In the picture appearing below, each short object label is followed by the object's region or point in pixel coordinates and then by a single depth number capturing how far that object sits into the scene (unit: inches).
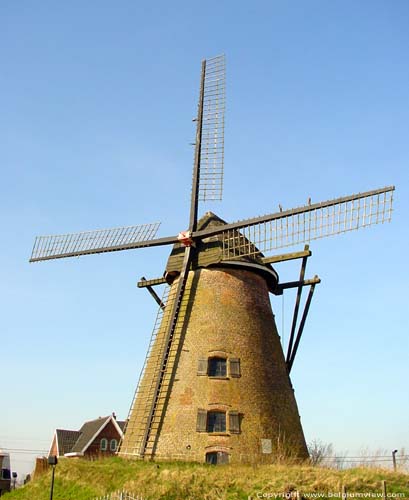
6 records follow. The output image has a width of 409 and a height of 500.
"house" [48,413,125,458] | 1421.0
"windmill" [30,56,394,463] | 665.0
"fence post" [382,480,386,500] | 524.8
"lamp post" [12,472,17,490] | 1369.3
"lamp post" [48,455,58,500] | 626.7
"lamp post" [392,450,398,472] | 705.3
